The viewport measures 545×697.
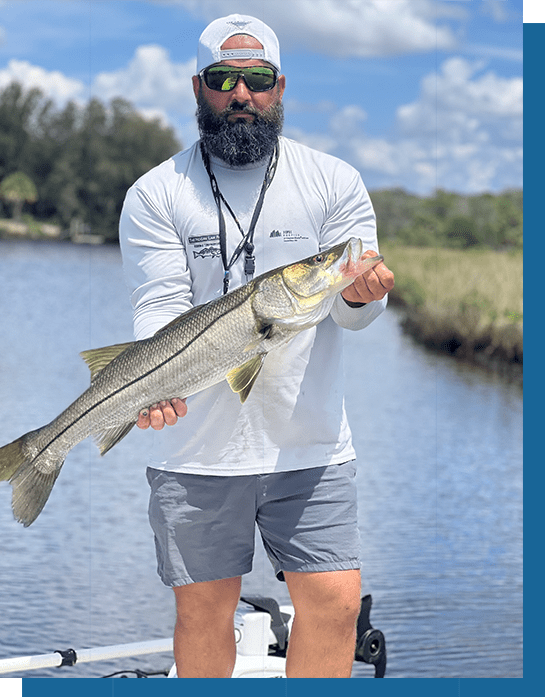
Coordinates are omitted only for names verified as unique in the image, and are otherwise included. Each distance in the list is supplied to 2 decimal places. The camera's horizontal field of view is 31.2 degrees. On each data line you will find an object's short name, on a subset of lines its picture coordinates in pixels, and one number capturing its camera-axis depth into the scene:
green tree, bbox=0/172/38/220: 61.72
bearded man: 3.05
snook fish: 2.74
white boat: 3.70
